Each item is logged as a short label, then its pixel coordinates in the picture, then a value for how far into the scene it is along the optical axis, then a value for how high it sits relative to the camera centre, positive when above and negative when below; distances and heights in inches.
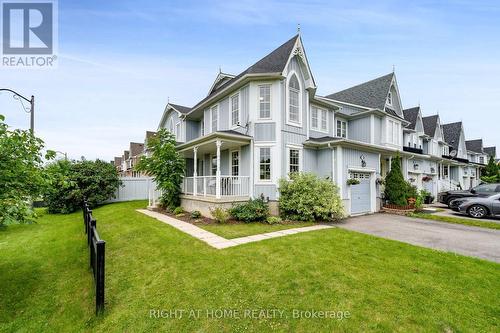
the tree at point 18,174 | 148.4 -1.9
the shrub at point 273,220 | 377.0 -81.8
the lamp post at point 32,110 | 516.1 +140.4
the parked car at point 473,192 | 585.8 -58.6
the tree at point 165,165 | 502.0 +13.9
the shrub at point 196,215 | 420.2 -81.4
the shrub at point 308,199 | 399.2 -49.8
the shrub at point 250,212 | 385.6 -71.0
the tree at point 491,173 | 1139.3 -11.0
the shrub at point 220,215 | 370.0 -72.9
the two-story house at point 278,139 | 444.8 +64.8
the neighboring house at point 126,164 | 1908.5 +69.6
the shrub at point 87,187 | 564.4 -42.8
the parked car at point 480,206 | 449.1 -73.1
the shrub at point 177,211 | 478.9 -84.4
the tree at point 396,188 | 541.3 -40.8
